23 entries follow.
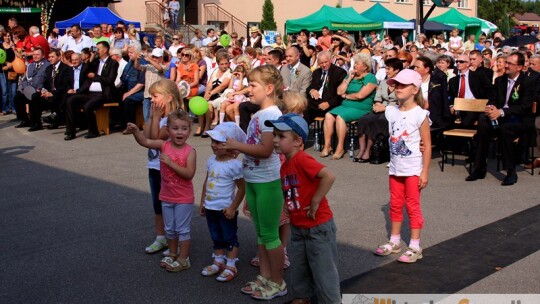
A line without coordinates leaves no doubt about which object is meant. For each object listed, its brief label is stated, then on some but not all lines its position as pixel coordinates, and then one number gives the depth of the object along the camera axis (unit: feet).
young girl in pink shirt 18.93
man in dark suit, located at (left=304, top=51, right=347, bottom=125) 39.06
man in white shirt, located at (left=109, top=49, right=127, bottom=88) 46.34
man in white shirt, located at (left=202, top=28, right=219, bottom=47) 78.17
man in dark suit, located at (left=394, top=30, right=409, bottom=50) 88.04
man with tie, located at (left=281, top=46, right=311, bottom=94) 40.32
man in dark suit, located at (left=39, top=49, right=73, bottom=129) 47.47
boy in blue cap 15.33
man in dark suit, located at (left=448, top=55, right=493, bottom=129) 36.45
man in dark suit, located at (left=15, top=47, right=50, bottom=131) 48.16
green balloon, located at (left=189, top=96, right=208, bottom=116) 23.43
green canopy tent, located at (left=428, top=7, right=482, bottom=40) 126.21
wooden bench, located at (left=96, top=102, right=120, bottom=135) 45.83
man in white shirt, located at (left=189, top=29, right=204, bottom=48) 83.45
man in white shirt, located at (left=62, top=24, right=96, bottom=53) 61.87
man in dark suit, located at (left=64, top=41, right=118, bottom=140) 44.70
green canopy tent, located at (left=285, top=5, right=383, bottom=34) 98.68
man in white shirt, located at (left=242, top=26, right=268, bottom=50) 68.69
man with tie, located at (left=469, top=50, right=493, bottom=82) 36.96
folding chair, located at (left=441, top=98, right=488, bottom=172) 33.78
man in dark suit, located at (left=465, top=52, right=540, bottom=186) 31.50
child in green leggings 16.97
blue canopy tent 85.20
